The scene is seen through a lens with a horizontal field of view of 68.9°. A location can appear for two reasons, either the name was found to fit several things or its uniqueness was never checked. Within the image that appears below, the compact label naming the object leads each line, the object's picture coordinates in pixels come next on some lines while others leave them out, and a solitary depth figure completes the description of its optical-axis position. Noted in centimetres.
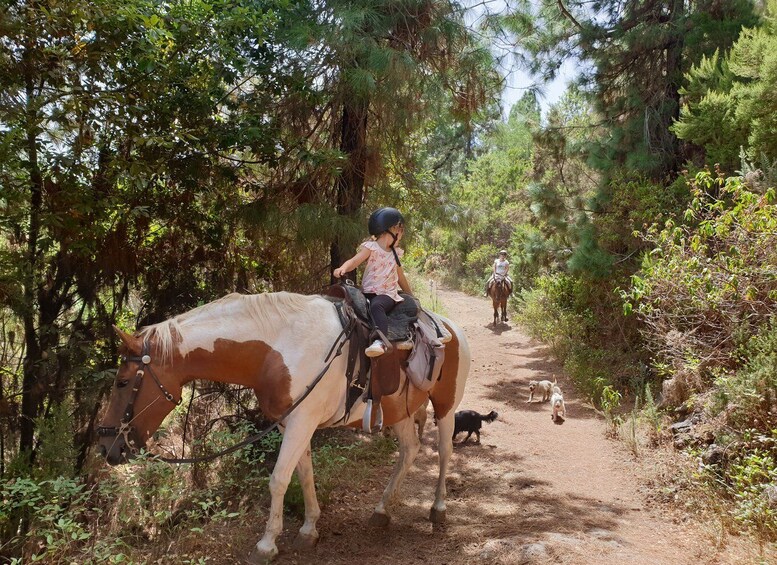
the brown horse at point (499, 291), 1568
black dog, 727
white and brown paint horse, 358
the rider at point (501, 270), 1583
